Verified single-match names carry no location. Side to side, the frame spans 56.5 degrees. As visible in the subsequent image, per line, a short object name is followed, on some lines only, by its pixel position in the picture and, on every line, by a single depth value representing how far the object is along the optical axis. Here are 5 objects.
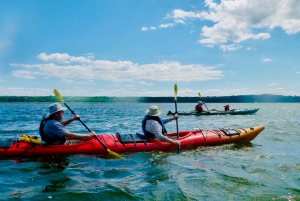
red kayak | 8.01
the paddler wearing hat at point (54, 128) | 7.70
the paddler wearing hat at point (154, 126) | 8.89
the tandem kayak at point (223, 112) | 27.83
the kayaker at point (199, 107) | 27.61
